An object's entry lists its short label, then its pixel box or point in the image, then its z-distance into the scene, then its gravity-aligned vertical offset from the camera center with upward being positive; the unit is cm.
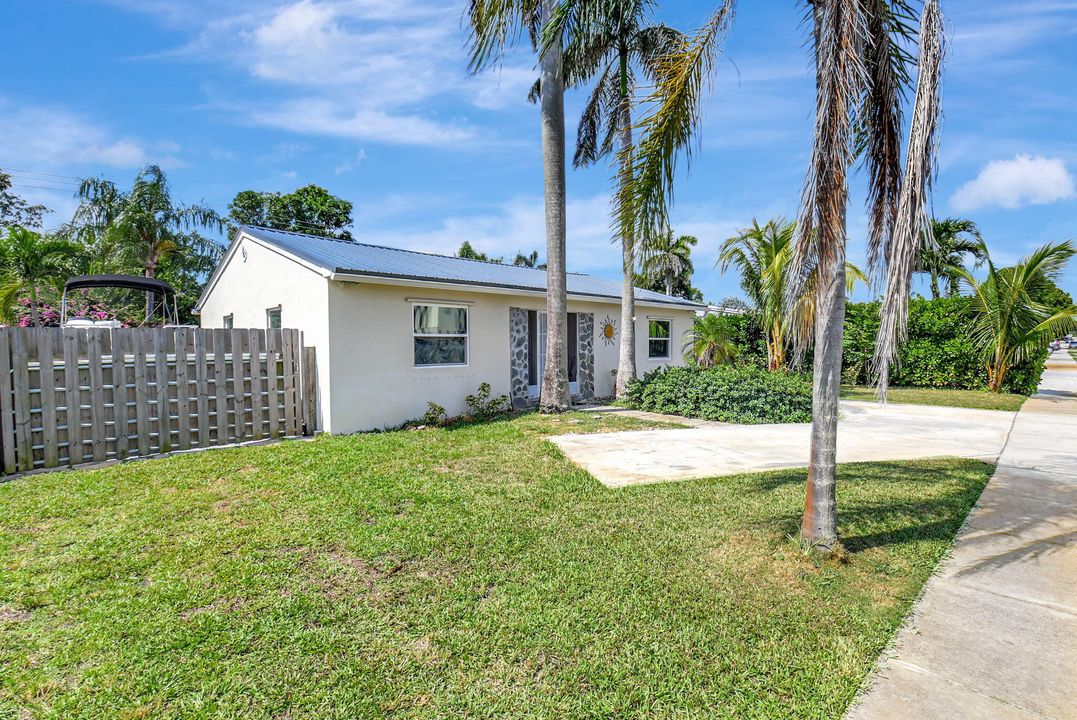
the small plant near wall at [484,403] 1060 -93
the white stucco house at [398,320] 882 +88
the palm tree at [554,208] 1008 +317
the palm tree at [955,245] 1831 +437
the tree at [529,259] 4606 +942
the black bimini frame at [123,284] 1021 +170
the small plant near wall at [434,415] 963 -107
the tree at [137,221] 1983 +589
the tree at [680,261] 3497 +697
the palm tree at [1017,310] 1302 +121
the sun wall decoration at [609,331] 1381 +77
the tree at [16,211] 2523 +802
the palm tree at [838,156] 304 +141
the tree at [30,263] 1465 +308
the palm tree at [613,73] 425 +517
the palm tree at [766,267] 1179 +229
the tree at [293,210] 2994 +920
